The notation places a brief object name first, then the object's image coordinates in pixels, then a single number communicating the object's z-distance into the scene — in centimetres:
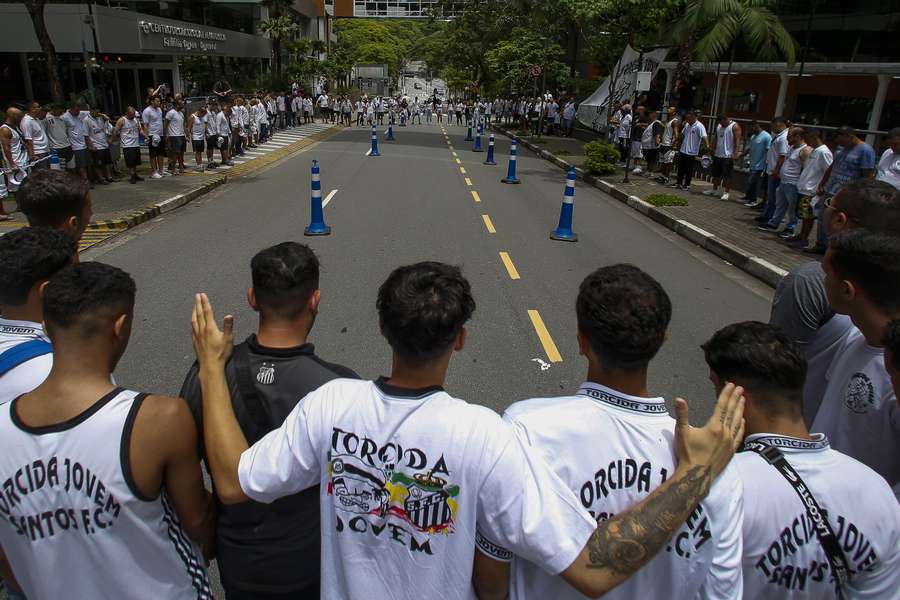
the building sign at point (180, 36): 2514
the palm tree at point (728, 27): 1639
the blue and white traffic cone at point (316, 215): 1050
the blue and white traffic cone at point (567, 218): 1073
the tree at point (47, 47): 1447
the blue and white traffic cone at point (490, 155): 2145
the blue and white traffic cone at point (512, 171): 1718
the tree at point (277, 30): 3672
